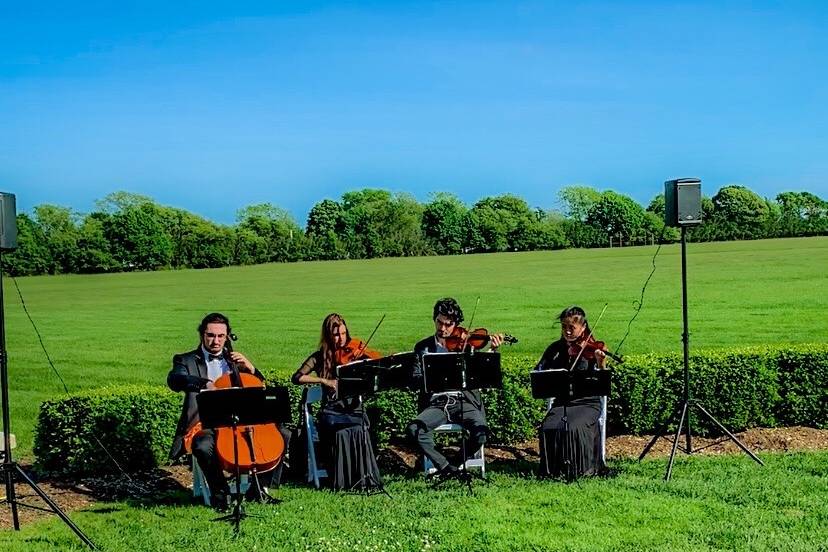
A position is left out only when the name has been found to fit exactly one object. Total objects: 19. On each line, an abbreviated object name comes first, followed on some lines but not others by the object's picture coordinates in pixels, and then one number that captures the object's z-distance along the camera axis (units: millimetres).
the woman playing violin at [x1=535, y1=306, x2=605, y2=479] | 7945
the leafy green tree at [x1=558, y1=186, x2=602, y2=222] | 104188
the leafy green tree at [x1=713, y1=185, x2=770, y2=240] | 73919
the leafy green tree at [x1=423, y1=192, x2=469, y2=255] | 74625
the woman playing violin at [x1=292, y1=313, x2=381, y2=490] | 7855
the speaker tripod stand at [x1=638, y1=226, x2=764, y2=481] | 8195
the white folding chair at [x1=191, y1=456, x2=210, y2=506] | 7484
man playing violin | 8109
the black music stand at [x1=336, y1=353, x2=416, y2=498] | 7637
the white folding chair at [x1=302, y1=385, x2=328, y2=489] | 8070
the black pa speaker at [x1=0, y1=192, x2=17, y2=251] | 6824
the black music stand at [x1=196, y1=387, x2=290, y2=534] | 6773
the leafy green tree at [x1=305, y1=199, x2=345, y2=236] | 78312
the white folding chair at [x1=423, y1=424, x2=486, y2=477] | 8289
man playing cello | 7340
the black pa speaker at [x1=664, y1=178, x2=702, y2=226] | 8555
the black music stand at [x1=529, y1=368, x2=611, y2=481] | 7812
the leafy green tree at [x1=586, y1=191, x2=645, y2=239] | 79031
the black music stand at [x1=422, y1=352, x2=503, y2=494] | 7684
